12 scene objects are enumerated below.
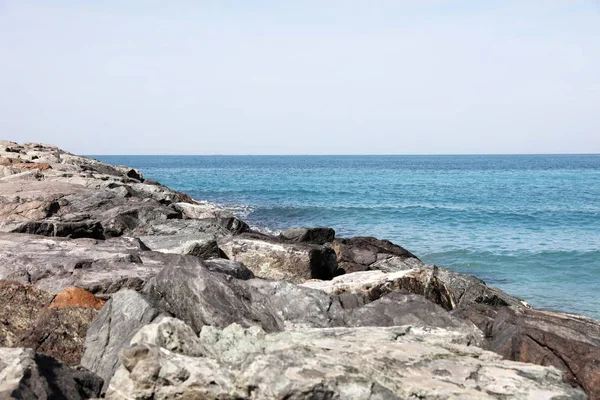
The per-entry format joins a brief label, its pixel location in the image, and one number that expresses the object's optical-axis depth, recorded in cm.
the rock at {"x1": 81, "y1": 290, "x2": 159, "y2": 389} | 629
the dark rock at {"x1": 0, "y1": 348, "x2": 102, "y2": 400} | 495
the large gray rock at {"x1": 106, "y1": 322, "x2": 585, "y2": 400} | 486
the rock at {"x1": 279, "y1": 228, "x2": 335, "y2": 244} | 1717
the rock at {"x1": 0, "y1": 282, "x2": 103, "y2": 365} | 676
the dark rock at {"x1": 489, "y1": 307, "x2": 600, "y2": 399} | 641
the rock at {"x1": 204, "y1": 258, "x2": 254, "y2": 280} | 977
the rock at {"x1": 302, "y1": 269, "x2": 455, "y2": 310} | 1009
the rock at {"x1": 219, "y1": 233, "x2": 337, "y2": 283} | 1283
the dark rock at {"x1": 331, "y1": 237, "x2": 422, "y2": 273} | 1566
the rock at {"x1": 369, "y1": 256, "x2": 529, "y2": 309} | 1161
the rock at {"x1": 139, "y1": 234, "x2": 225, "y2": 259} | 1190
